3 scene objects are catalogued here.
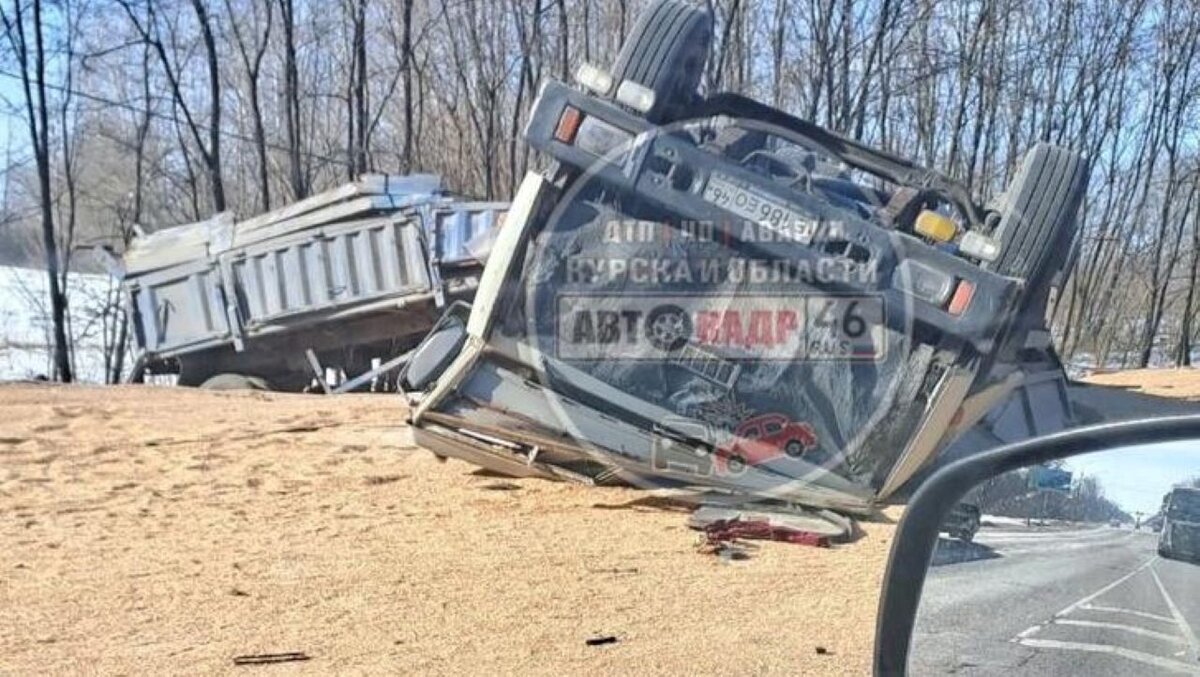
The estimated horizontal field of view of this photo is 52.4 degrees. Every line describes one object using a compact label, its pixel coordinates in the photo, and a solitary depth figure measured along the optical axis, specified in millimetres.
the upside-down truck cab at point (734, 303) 6047
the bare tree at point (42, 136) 21922
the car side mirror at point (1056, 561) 1659
